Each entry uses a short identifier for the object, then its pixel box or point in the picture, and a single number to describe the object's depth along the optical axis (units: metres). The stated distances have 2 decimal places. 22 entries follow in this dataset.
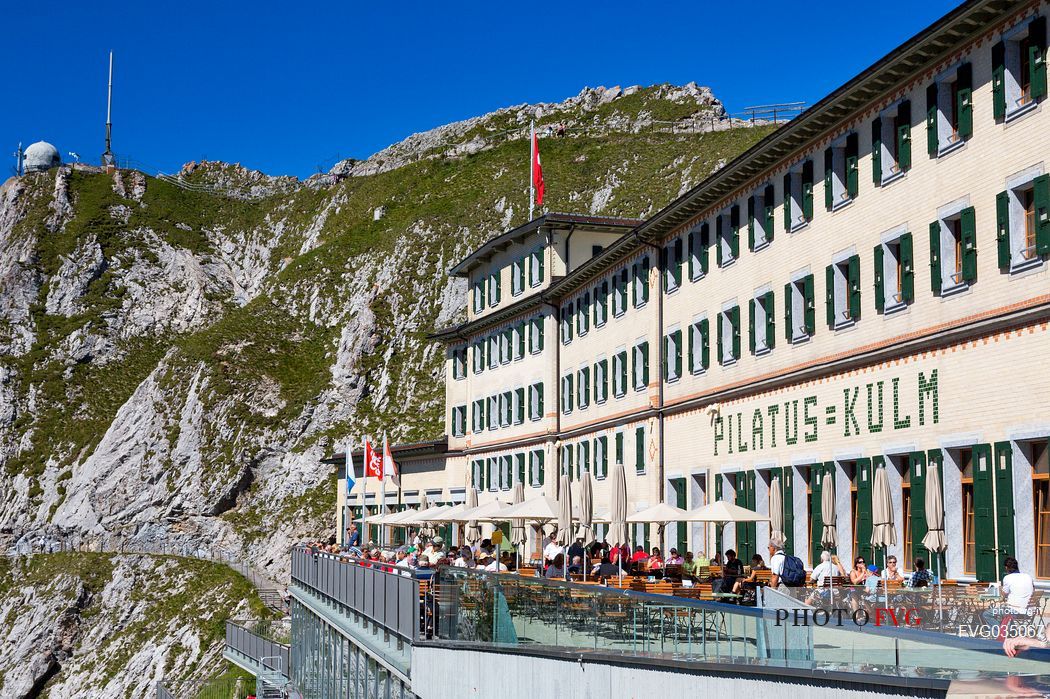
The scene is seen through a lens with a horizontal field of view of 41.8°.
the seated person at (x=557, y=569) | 29.97
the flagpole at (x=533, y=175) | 63.17
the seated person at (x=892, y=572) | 25.72
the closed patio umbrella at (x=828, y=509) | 30.11
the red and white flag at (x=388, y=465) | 50.66
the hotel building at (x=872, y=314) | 25.20
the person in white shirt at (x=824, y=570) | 26.72
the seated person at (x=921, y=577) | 24.53
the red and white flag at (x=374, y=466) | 52.81
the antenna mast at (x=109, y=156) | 157.88
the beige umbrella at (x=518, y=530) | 49.00
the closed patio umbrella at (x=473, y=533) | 58.66
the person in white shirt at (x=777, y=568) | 25.25
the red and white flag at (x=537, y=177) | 64.31
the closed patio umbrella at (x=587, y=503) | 36.75
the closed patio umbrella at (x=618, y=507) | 34.25
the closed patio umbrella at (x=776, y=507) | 32.31
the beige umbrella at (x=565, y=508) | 37.50
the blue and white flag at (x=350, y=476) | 59.47
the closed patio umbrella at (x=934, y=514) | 25.16
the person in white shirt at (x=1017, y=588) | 15.45
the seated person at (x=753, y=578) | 27.42
